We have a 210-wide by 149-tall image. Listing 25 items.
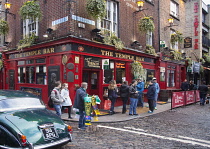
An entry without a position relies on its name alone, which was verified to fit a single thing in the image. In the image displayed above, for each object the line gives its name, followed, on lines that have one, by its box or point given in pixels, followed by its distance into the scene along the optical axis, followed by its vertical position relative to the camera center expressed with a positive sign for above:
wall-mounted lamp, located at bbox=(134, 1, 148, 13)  14.18 +5.22
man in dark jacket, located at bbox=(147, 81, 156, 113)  10.89 -0.98
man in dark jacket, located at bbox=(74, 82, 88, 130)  7.15 -0.92
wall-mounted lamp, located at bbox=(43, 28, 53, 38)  11.40 +2.59
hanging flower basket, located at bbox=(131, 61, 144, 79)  13.92 +0.59
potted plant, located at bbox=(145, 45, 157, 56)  15.89 +2.17
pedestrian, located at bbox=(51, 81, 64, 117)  7.90 -0.84
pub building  10.41 +0.68
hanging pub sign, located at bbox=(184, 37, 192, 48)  21.12 +3.68
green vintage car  4.27 -1.10
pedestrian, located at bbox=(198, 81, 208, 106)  14.55 -1.09
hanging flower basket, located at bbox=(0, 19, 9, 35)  13.53 +3.39
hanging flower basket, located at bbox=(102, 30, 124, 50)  12.02 +2.28
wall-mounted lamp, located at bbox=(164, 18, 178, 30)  18.16 +4.98
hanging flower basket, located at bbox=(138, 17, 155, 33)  13.85 +3.64
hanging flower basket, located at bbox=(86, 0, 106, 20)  10.52 +3.65
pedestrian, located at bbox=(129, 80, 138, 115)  10.12 -1.06
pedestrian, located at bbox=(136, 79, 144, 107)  12.02 -0.54
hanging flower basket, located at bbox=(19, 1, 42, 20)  11.05 +3.68
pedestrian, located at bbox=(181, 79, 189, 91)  17.45 -0.79
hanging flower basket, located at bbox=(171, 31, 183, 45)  18.22 +3.62
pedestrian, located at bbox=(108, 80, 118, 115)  10.32 -0.77
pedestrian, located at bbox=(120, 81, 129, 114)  10.41 -0.72
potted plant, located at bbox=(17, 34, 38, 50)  12.35 +2.28
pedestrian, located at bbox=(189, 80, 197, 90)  17.41 -0.87
